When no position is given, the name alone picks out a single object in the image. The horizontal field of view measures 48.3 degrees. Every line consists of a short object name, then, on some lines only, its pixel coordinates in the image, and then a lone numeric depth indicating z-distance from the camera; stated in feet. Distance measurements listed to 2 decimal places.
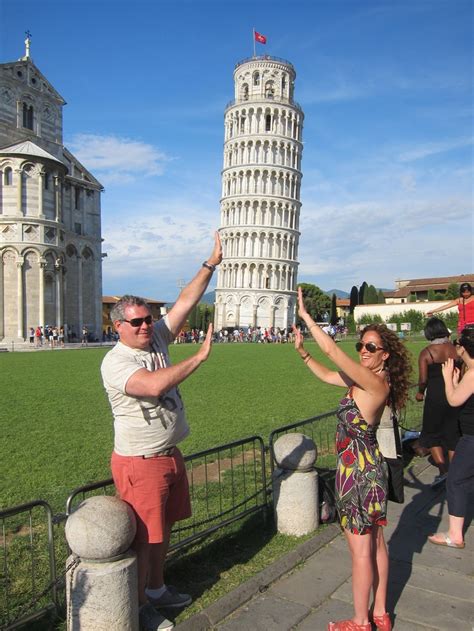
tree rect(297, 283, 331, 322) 303.89
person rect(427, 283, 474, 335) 26.06
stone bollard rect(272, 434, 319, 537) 16.80
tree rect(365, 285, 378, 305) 259.39
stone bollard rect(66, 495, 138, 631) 10.53
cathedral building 130.72
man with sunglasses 11.22
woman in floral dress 11.26
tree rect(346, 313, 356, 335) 205.26
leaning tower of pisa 253.85
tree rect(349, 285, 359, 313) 269.85
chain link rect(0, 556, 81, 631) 10.94
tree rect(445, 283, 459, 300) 204.74
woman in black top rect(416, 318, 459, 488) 21.04
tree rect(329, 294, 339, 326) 254.84
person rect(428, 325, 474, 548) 15.43
